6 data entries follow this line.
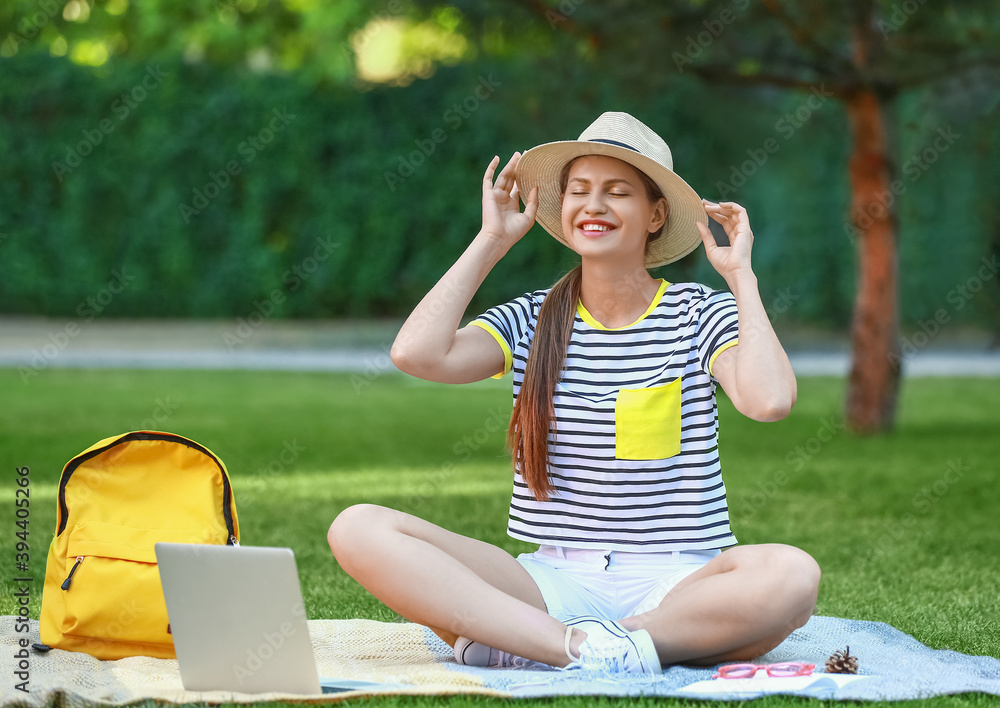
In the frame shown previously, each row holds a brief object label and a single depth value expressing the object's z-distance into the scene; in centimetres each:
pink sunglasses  532
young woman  529
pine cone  550
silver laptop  480
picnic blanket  493
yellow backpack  564
